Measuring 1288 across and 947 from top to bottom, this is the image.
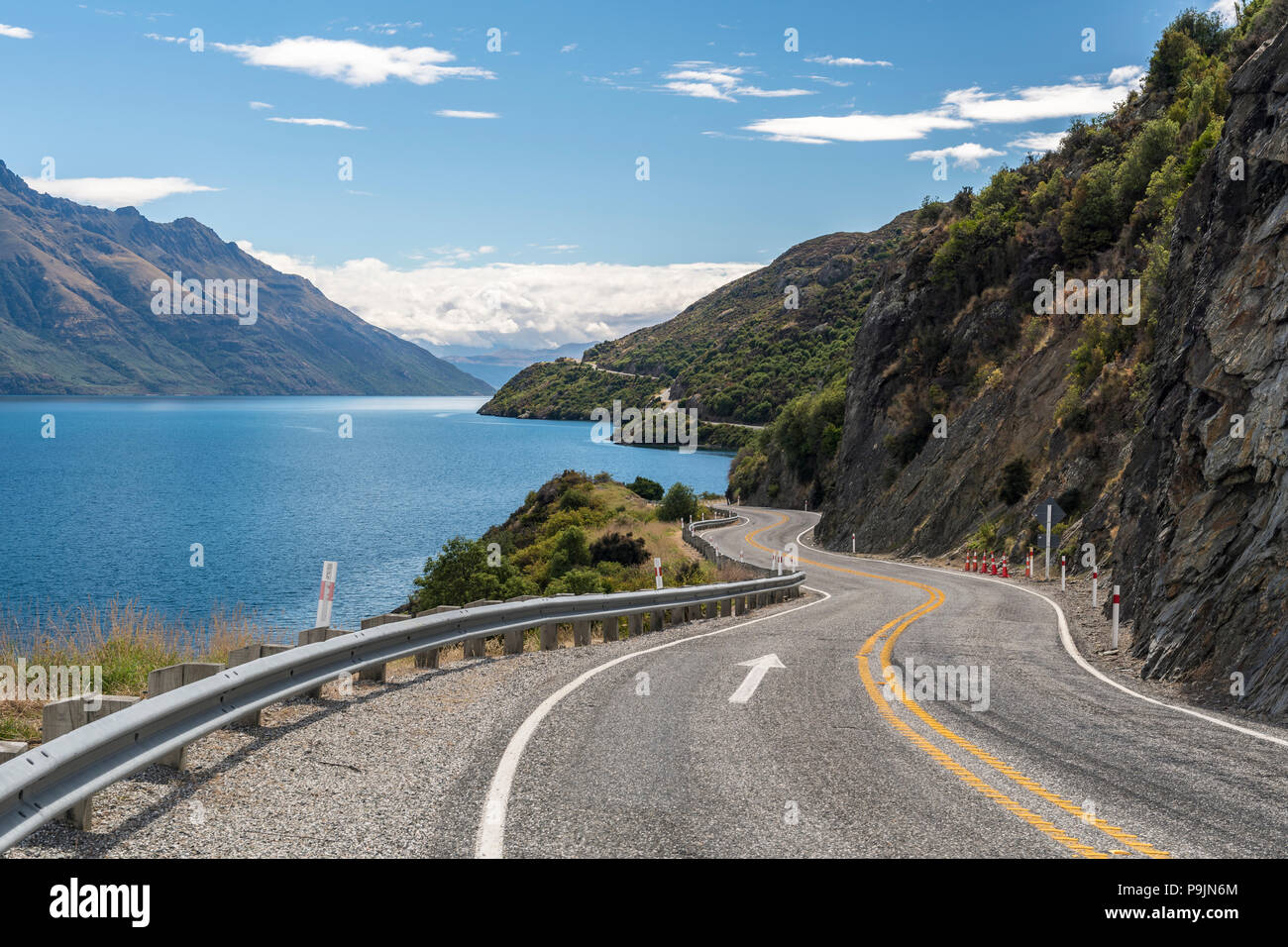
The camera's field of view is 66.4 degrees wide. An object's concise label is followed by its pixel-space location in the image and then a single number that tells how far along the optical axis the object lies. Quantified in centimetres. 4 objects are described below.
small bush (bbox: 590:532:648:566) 4812
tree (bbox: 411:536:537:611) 3525
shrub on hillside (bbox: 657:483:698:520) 6906
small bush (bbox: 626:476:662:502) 8969
